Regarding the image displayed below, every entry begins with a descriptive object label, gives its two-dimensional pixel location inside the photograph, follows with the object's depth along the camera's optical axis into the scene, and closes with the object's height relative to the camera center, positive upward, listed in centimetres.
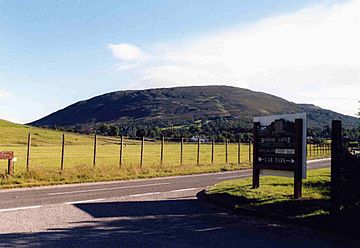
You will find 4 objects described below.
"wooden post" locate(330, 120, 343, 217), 1006 -37
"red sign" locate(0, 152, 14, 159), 2019 -77
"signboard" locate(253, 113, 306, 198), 1341 -7
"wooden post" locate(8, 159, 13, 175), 2021 -125
